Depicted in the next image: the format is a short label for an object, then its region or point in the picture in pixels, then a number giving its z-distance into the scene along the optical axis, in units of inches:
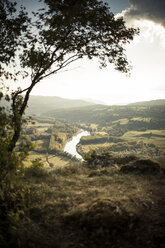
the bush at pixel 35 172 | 383.2
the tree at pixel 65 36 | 340.5
